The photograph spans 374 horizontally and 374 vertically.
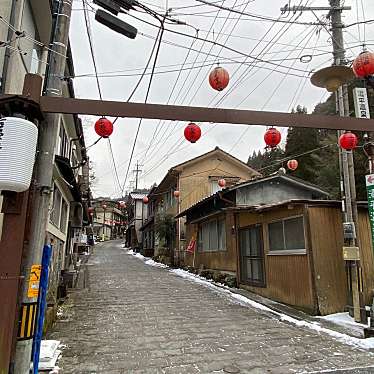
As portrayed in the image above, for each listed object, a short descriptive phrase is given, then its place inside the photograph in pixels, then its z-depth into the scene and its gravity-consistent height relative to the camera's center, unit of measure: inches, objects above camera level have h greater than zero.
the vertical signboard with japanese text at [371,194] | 326.0 +61.8
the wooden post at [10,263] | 164.2 -3.9
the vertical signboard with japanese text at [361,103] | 341.1 +156.9
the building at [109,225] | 2780.5 +281.3
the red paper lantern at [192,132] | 290.2 +106.4
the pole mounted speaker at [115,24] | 240.1 +166.2
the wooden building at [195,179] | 1000.9 +239.3
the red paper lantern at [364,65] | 251.3 +143.5
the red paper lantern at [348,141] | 307.0 +106.3
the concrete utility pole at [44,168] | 179.5 +51.3
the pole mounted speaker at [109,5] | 253.4 +190.0
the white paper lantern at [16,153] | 162.6 +50.0
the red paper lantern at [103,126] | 263.6 +100.8
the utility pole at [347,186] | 342.0 +74.5
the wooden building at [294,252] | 373.4 +8.0
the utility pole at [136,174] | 2028.3 +501.0
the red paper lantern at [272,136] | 316.2 +112.9
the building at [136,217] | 1811.0 +222.7
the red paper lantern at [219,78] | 268.1 +141.6
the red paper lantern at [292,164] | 541.6 +150.0
